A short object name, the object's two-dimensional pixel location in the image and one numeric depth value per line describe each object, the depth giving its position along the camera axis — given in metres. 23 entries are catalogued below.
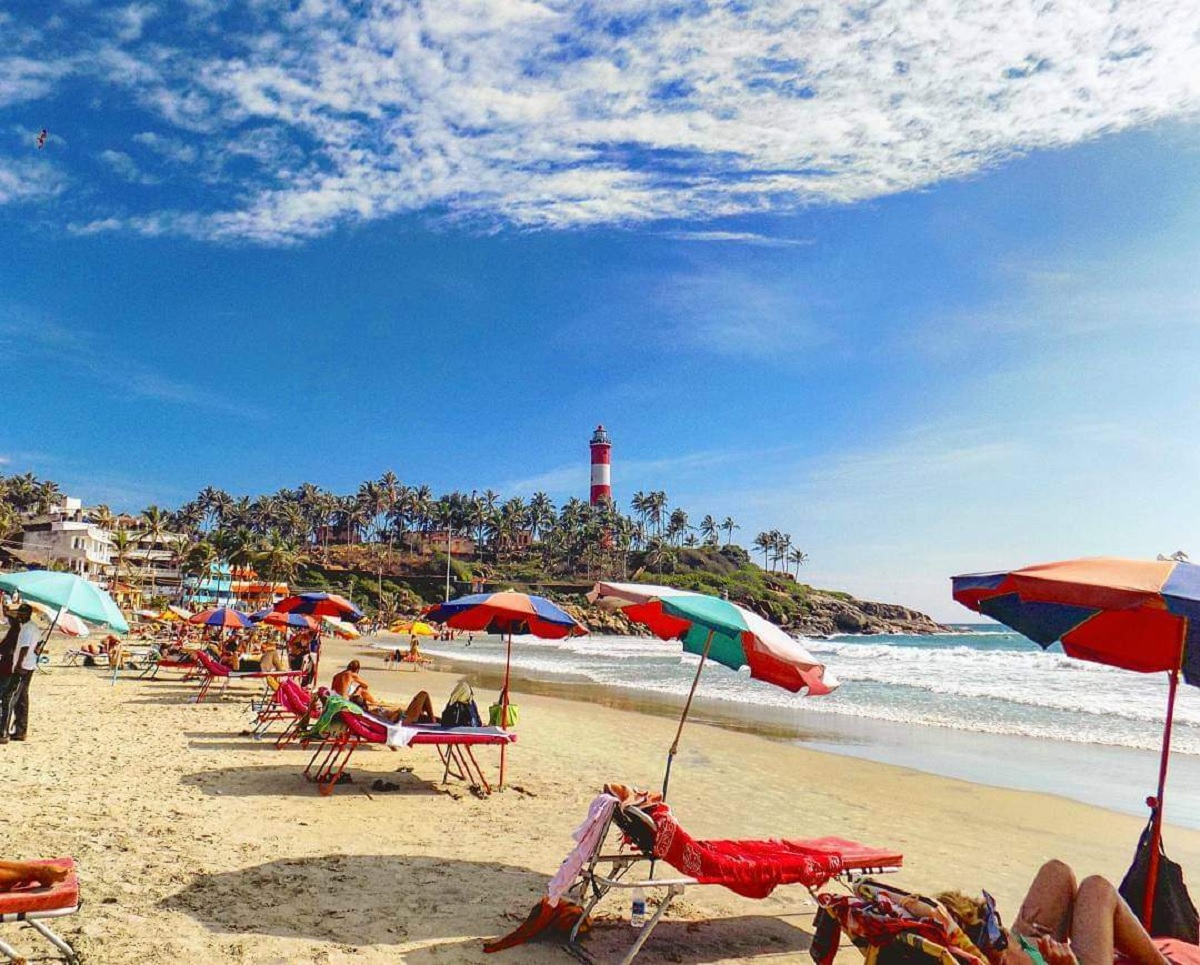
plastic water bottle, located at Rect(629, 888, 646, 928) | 5.02
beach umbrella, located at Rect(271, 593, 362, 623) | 15.34
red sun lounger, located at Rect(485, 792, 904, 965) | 4.89
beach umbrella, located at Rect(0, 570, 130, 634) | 8.03
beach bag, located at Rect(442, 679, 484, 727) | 9.39
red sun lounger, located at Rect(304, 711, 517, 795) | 8.42
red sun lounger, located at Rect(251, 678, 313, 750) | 10.79
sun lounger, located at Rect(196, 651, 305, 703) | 15.15
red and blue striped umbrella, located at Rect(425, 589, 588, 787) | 8.80
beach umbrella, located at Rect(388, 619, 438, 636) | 29.33
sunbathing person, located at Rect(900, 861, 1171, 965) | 3.90
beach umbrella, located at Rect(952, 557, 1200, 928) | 3.72
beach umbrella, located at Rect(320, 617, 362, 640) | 20.23
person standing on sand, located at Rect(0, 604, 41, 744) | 9.91
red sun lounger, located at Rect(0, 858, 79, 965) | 3.75
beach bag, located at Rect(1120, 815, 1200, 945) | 4.50
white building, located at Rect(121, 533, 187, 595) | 92.56
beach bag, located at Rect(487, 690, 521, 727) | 9.70
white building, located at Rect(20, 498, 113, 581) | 81.00
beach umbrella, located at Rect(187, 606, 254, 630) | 18.55
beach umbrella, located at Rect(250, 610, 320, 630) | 20.27
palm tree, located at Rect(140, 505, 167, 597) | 77.94
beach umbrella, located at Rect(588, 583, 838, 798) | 5.73
